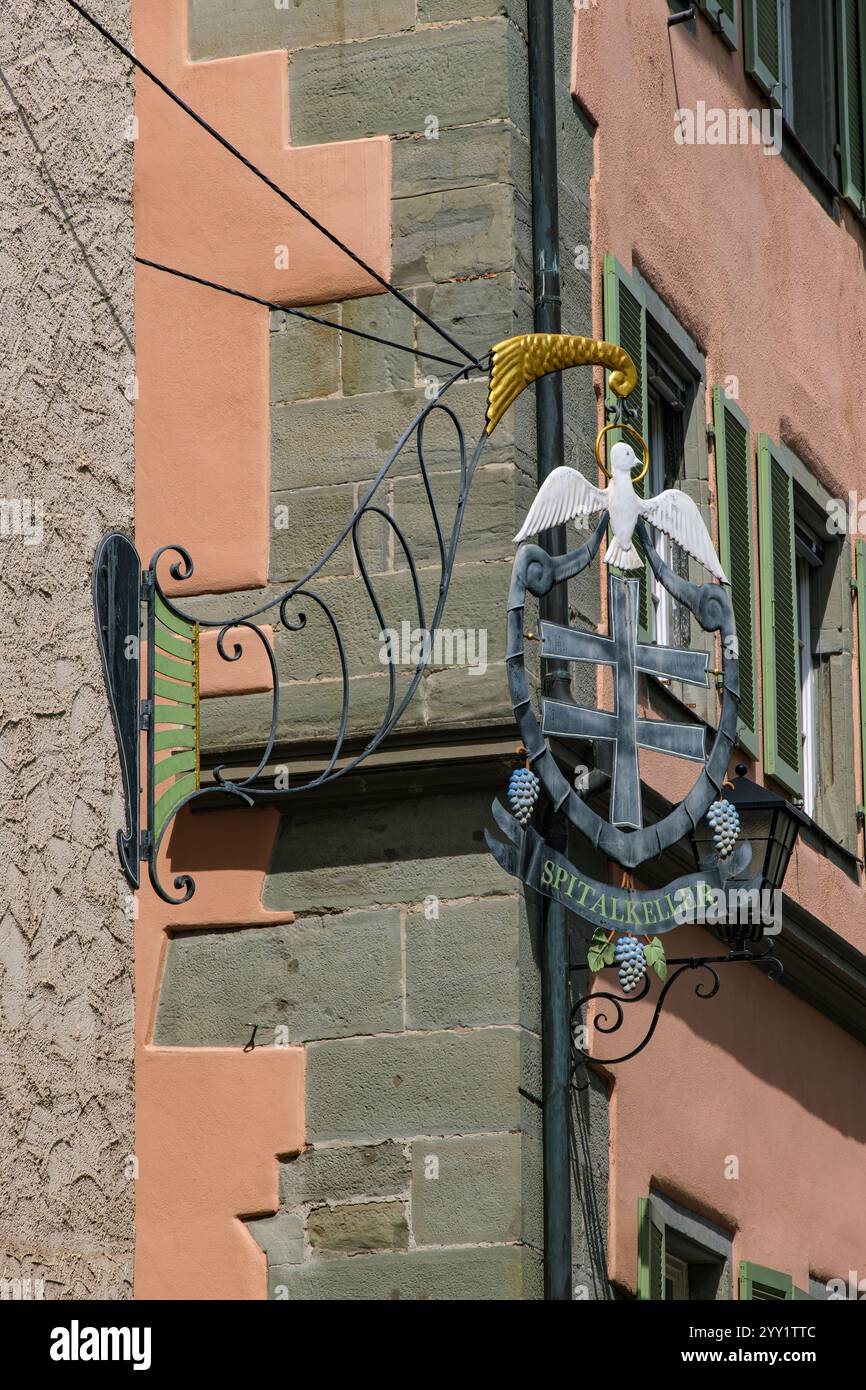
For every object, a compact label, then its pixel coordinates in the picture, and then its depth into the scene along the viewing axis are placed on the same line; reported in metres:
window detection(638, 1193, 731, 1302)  10.72
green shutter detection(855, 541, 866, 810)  14.70
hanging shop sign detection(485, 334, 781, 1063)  9.13
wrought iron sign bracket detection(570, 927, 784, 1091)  9.95
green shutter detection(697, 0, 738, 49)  13.21
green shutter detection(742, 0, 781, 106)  13.74
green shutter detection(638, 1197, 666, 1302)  10.65
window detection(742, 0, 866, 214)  15.24
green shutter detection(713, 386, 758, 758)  12.68
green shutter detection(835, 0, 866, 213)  15.41
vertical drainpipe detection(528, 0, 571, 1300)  9.84
